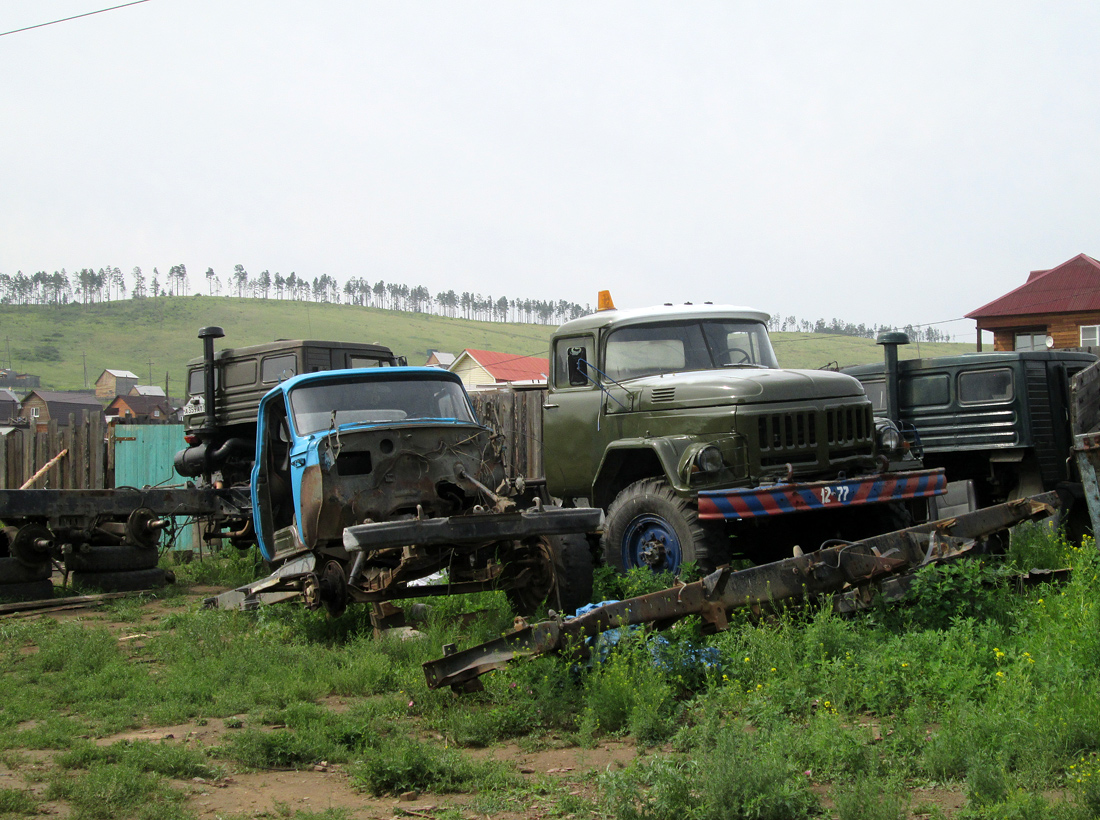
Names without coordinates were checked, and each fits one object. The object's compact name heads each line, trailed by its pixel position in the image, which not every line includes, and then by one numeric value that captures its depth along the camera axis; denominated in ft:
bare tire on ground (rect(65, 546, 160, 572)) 35.65
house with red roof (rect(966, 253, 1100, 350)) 115.24
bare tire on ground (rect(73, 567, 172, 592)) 35.68
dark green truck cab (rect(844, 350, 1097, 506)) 36.50
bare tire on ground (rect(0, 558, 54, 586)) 33.04
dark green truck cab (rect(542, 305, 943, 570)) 24.82
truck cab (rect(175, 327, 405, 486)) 43.86
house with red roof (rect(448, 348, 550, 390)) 221.66
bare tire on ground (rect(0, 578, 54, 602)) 32.94
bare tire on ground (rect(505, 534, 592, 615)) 23.70
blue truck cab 22.79
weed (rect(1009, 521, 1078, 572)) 24.66
